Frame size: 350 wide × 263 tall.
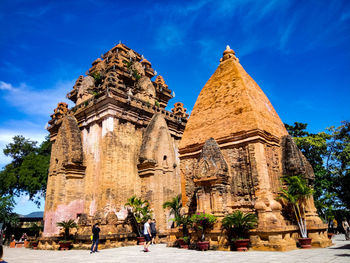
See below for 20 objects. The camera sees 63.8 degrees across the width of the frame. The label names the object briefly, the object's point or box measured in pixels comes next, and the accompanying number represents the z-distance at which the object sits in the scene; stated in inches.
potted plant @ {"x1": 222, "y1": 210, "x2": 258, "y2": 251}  343.9
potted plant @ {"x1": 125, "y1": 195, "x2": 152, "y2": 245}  606.5
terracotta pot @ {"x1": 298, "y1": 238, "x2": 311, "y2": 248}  359.3
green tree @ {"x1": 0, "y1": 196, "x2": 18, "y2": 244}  939.8
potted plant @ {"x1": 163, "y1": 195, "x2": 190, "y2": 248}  408.2
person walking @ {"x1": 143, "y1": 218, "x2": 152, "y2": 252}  426.4
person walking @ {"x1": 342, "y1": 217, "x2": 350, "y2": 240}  583.0
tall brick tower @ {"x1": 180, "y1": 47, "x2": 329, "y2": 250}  365.4
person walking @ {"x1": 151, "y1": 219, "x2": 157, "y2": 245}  537.0
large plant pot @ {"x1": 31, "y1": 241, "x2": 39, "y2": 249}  668.3
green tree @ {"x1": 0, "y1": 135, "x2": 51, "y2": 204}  1037.8
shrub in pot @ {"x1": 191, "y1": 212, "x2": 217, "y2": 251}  362.3
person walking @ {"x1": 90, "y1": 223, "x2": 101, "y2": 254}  458.8
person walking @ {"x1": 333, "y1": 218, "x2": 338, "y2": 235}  1006.0
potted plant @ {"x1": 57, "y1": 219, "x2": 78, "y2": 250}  564.6
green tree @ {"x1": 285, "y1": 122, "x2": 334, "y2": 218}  853.8
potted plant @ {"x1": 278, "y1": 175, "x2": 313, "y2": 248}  375.9
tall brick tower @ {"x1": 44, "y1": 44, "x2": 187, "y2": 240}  629.0
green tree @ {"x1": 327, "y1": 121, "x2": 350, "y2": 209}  853.8
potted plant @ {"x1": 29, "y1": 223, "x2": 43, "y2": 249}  673.0
